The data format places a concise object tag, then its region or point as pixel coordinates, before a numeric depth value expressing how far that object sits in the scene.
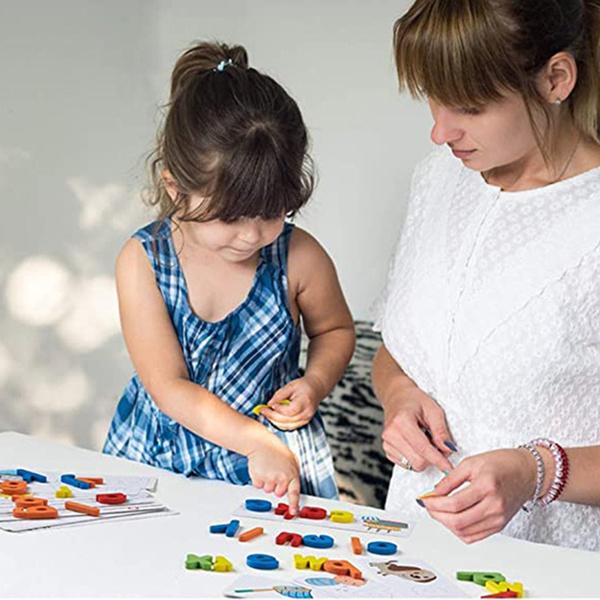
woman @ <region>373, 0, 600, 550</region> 1.68
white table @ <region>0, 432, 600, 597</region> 1.50
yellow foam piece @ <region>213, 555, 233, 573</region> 1.53
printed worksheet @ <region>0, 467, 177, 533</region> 1.63
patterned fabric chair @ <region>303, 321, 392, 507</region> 2.59
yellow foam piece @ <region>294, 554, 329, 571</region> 1.54
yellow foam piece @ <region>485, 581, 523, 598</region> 1.50
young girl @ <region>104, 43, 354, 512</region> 1.87
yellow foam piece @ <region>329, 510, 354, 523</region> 1.66
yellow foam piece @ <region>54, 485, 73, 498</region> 1.71
